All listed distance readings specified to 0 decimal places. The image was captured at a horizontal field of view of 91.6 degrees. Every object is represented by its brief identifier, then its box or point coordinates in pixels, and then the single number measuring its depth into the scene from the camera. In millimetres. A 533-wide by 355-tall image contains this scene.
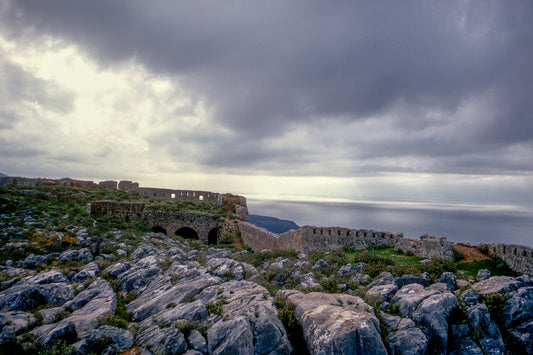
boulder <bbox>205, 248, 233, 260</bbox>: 15831
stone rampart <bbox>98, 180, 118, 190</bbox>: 38062
